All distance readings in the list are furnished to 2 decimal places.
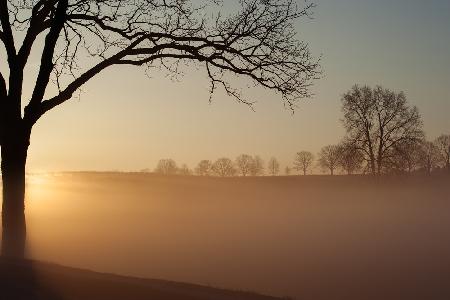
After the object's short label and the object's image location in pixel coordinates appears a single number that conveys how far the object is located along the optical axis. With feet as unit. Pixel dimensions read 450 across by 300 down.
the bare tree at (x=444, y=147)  340.90
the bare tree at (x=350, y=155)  152.25
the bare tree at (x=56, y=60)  36.78
